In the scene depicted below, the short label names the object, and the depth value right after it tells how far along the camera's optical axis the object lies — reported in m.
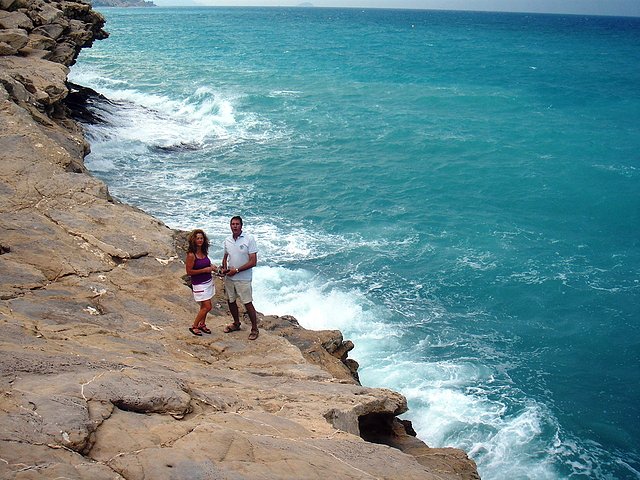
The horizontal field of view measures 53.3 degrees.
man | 8.27
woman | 8.03
